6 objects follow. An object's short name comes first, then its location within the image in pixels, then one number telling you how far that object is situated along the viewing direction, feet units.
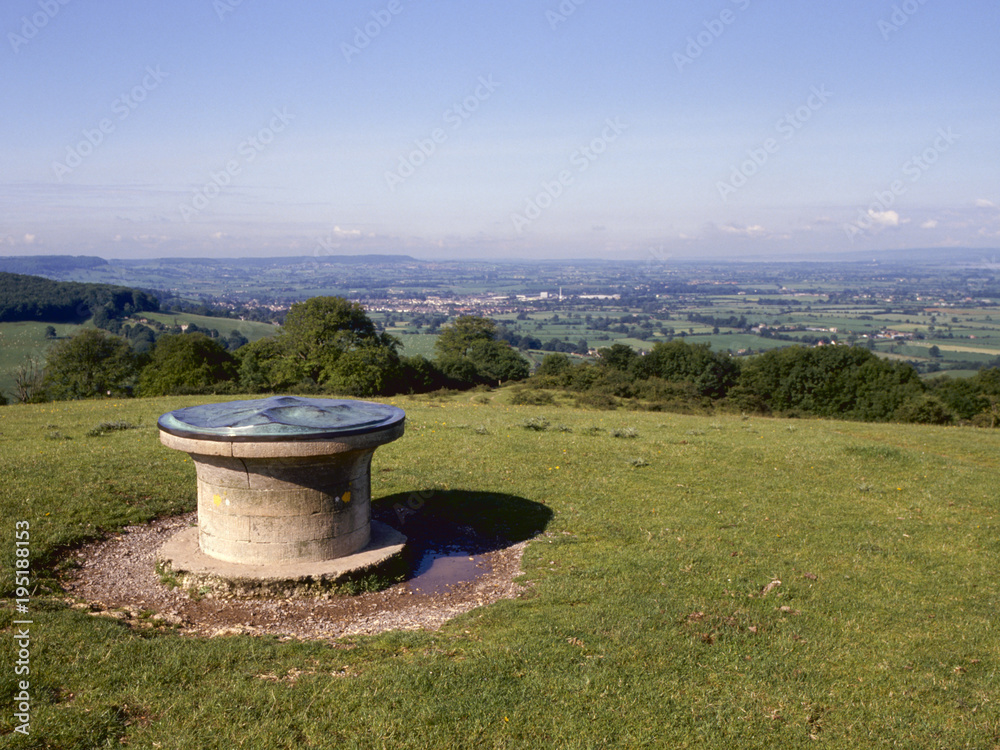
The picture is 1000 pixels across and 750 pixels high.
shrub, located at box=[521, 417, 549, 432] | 67.62
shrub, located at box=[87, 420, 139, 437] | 58.90
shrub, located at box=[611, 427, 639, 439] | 65.51
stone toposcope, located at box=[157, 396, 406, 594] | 27.94
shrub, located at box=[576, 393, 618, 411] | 120.06
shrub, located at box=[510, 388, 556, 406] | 119.65
